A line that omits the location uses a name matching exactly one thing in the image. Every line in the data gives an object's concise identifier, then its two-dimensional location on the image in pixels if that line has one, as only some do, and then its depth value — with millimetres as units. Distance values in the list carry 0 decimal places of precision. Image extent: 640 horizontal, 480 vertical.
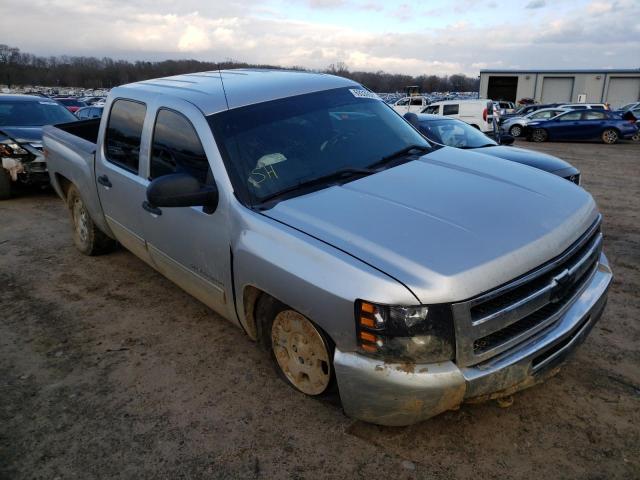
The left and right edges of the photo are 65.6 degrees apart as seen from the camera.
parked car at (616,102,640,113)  25875
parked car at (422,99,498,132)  18594
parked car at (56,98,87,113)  24986
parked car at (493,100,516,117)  37556
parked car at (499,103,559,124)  31256
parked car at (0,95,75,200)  8180
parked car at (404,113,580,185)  6297
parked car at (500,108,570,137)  22078
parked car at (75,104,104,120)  20509
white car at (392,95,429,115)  27516
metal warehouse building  49312
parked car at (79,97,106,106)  36316
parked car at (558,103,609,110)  24630
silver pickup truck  2211
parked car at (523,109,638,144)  19844
